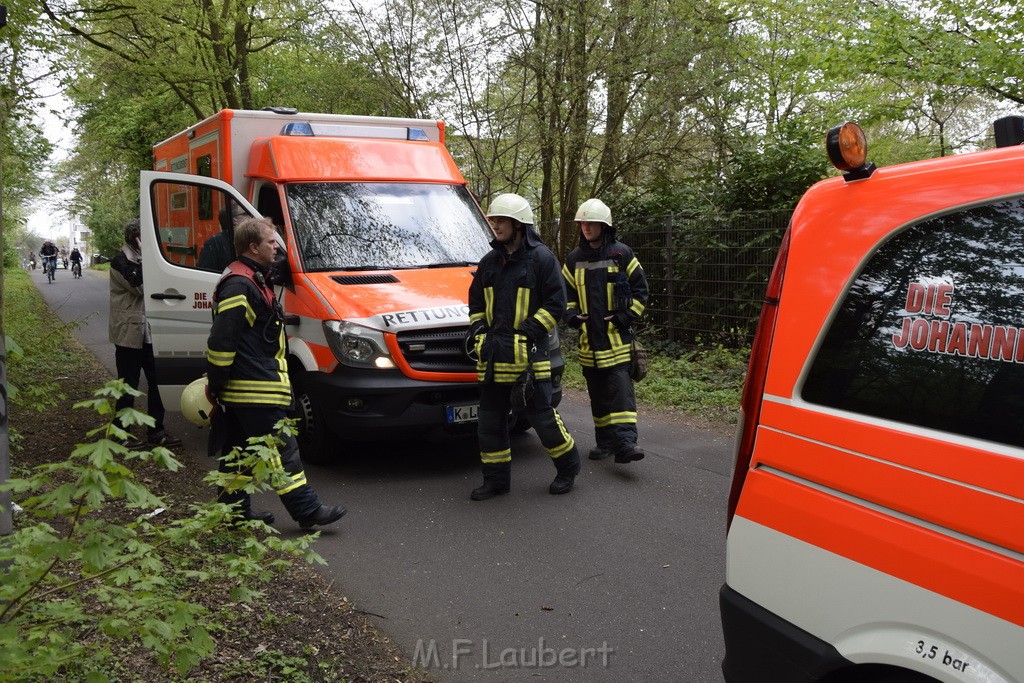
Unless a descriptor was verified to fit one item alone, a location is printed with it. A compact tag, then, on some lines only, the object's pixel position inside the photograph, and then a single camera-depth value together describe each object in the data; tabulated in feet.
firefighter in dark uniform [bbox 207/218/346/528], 15.67
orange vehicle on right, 6.07
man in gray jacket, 23.00
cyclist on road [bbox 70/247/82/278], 143.64
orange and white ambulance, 19.71
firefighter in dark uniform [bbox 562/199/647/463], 20.47
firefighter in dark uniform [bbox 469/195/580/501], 18.08
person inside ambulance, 22.48
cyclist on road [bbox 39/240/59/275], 130.93
